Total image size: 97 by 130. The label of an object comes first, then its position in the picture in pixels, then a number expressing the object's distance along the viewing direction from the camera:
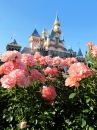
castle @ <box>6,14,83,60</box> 20.68
